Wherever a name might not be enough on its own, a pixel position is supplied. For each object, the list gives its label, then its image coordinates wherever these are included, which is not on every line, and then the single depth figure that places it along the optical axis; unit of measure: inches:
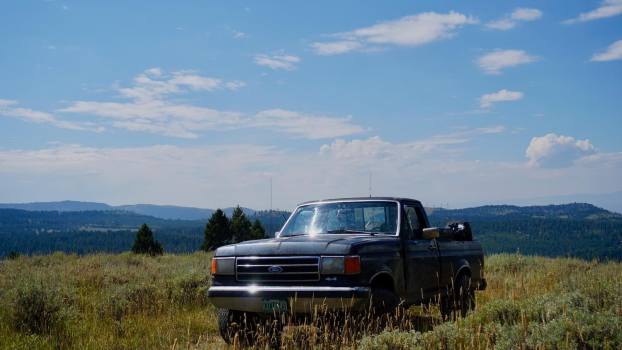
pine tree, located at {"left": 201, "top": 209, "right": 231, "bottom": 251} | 2183.8
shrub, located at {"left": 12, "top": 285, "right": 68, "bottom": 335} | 310.3
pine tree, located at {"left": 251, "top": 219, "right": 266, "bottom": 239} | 2517.2
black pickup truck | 241.0
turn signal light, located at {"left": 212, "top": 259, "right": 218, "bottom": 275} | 272.8
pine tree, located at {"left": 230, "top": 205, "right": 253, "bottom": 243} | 2436.0
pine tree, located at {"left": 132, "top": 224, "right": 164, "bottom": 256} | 1860.6
